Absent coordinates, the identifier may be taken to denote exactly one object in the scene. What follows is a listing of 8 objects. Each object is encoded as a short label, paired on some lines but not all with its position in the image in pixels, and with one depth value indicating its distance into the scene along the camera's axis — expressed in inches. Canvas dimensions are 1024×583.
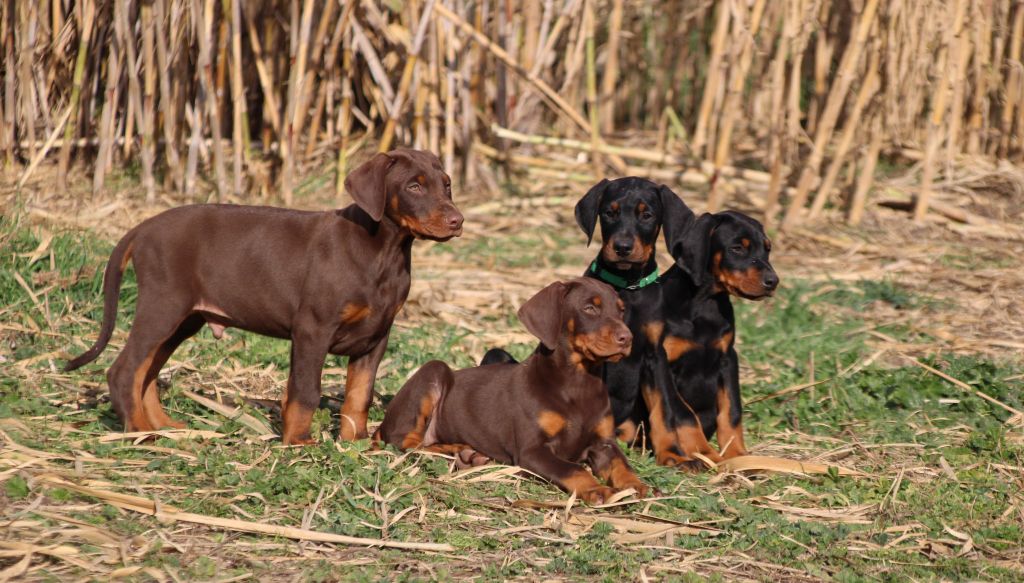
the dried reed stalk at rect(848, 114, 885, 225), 758.5
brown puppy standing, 402.0
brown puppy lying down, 396.5
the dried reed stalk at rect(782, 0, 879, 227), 732.0
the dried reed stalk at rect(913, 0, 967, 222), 762.2
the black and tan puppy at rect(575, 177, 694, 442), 446.3
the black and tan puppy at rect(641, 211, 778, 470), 437.7
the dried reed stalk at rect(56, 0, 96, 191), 685.3
